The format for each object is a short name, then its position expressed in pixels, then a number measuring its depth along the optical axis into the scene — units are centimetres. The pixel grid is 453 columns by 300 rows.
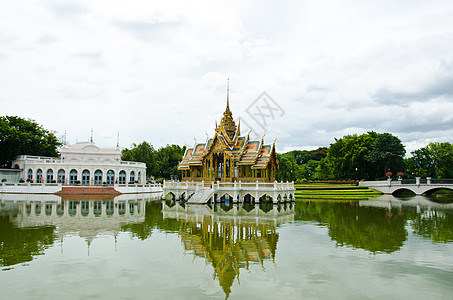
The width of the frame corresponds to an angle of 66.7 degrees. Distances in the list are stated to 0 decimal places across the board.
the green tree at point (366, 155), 4994
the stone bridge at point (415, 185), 4154
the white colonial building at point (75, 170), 4859
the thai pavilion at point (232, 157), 3256
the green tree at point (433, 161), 5169
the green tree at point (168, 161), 6556
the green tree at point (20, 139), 4756
